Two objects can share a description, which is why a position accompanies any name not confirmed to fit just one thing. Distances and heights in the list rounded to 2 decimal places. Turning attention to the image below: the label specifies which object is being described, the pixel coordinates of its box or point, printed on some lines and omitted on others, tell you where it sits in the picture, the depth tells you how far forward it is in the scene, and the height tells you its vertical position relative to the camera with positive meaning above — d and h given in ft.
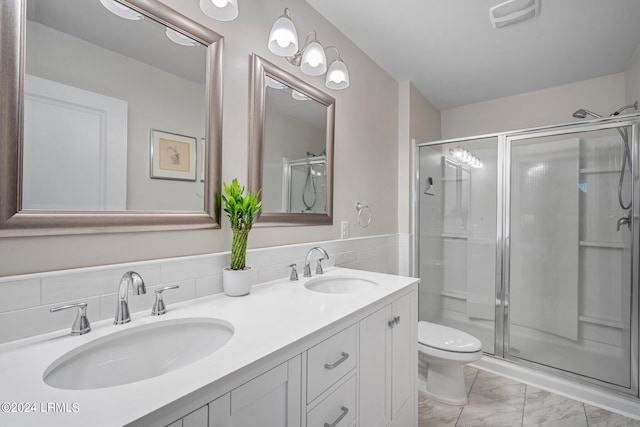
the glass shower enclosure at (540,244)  6.53 -0.74
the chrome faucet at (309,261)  5.10 -0.83
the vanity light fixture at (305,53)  4.35 +2.61
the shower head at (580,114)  7.29 +2.56
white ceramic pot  3.79 -0.87
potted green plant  3.80 -0.28
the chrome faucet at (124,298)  2.78 -0.83
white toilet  5.94 -2.97
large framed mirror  2.55 +0.98
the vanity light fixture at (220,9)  3.60 +2.53
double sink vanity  1.73 -1.17
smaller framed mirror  4.57 +1.16
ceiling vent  5.49 +3.95
